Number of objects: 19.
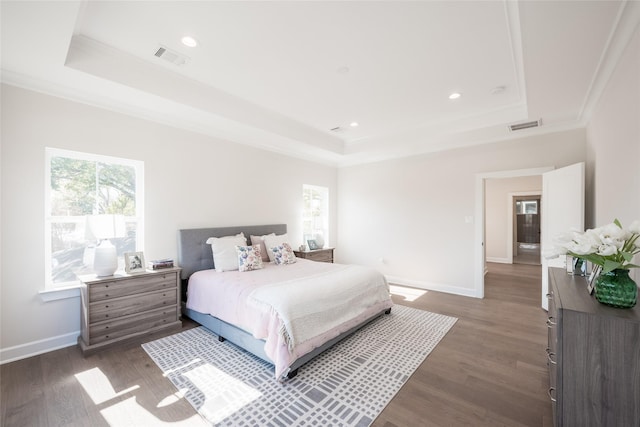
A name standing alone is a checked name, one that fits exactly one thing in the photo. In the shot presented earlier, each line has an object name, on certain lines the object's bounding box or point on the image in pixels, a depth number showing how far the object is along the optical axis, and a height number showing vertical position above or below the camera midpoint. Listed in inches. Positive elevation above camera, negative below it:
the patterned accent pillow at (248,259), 141.1 -24.6
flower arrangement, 51.1 -6.8
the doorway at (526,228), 319.6 -19.7
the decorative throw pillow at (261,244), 170.4 -20.2
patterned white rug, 75.1 -55.9
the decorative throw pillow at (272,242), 166.1 -18.8
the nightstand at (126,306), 105.9 -40.2
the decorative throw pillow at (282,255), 159.6 -25.6
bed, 92.3 -36.4
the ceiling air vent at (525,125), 148.1 +49.2
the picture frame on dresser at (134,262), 121.0 -22.9
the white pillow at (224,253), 141.7 -21.7
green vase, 51.4 -15.0
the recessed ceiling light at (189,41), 90.4 +58.4
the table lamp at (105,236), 108.2 -9.5
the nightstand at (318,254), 200.8 -32.5
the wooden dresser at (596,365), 47.0 -28.1
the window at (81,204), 111.0 +4.0
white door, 134.1 +4.4
